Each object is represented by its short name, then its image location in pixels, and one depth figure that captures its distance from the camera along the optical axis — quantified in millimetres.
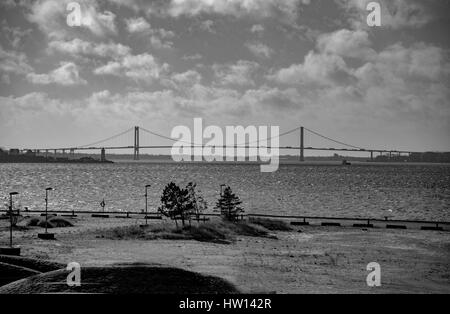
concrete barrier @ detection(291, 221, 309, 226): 66775
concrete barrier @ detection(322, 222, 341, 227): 66300
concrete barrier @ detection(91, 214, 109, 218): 73250
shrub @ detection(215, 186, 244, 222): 63719
